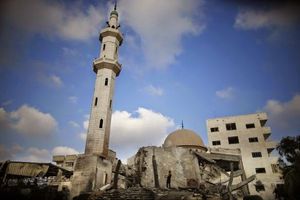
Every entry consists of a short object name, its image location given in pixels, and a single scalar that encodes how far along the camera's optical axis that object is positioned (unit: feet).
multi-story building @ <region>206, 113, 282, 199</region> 98.48
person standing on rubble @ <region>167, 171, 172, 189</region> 54.29
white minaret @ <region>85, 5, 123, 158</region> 72.43
